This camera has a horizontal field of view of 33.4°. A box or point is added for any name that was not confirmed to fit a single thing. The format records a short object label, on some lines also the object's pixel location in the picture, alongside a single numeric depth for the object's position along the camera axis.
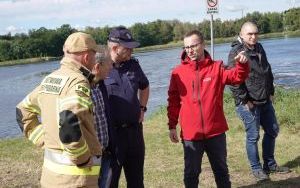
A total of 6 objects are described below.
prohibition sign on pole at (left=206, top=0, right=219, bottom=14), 10.01
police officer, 4.59
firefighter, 3.16
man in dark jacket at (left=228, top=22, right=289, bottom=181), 5.75
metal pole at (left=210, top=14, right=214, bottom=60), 10.16
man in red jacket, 4.79
